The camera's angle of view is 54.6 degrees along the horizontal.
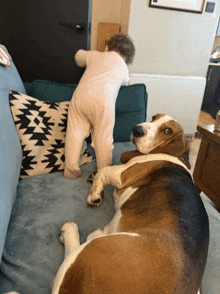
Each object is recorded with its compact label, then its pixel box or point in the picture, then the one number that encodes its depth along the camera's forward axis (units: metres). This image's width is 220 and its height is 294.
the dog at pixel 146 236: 0.66
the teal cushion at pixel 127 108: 1.79
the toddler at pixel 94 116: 1.38
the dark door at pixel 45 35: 2.67
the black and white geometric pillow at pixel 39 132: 1.28
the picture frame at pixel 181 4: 2.97
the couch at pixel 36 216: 0.82
